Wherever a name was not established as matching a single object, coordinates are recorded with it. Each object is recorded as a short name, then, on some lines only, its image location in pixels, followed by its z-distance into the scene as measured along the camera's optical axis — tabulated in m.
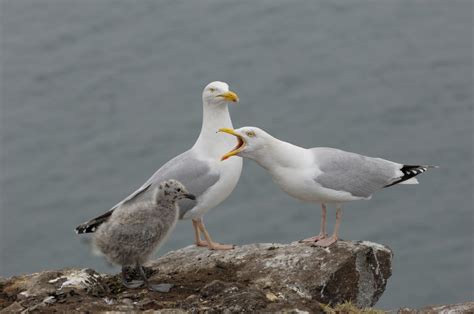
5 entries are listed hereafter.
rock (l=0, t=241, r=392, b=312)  14.54
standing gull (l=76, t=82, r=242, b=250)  18.56
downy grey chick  15.78
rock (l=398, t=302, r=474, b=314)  16.27
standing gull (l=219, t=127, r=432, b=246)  17.66
